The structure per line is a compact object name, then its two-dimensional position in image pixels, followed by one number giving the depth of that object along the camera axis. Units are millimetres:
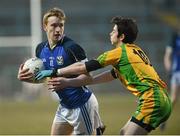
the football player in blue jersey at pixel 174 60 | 25469
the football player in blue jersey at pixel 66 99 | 14742
